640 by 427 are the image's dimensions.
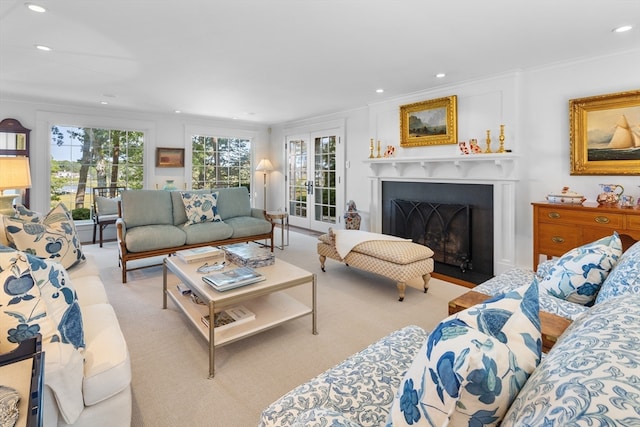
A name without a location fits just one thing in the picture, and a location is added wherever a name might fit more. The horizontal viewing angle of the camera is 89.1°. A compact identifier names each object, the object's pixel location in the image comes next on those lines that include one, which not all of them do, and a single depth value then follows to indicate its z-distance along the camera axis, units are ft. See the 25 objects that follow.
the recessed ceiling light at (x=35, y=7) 7.26
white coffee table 6.54
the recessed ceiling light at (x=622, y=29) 8.24
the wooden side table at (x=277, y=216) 16.15
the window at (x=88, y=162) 17.56
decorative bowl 10.13
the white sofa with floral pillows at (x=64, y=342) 3.69
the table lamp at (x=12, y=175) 9.70
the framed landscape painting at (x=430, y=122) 13.39
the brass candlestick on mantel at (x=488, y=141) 12.24
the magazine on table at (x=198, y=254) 8.96
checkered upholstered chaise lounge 9.94
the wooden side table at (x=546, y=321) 4.62
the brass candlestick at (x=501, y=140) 11.76
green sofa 11.88
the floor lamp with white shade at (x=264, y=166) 22.88
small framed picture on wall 20.13
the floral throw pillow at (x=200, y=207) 14.20
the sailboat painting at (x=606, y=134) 9.80
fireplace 11.85
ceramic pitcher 9.70
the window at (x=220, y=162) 22.09
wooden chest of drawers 8.84
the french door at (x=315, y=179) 19.98
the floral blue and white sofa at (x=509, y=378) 1.69
